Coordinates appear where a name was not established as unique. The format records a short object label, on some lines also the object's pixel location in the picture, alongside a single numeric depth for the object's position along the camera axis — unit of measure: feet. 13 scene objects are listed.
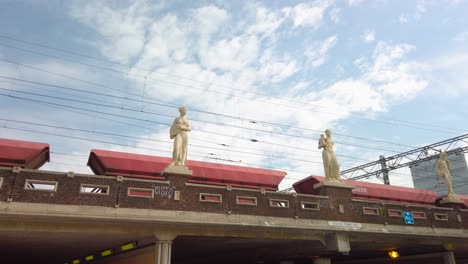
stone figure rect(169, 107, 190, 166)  50.11
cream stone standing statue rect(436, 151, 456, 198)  72.22
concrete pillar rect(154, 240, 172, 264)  46.06
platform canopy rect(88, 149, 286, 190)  50.39
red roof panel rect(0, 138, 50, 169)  44.91
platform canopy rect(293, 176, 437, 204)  66.28
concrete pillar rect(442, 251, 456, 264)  69.77
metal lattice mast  103.81
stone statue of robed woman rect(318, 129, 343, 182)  60.80
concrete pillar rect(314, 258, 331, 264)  65.21
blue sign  63.72
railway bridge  43.14
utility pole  122.53
